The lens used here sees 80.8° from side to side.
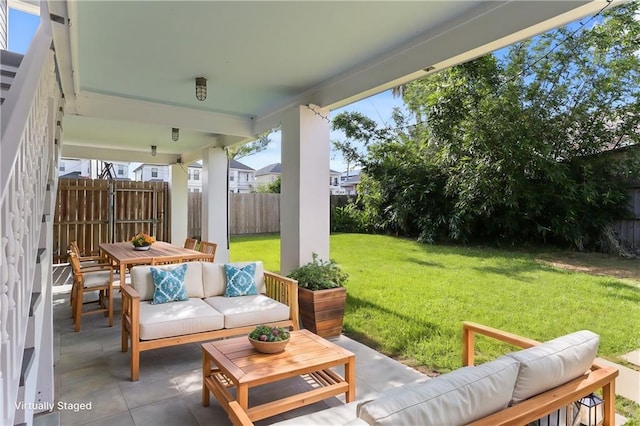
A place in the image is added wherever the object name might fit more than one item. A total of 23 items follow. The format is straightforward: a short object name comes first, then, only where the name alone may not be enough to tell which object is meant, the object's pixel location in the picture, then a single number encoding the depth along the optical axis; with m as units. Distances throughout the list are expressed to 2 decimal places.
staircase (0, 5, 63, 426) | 1.27
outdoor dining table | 4.94
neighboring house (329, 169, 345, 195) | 27.79
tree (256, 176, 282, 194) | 17.43
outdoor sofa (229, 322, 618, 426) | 1.32
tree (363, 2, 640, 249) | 7.38
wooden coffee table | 2.34
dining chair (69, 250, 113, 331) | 4.42
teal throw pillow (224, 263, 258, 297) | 4.11
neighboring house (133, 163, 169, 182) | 23.25
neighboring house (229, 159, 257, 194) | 25.89
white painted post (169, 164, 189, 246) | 10.43
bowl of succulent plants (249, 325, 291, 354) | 2.66
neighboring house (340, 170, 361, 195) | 24.95
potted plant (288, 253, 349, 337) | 4.07
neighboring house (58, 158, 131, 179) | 19.20
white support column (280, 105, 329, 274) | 4.82
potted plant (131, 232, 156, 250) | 5.85
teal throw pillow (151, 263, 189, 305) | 3.78
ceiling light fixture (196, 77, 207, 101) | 4.45
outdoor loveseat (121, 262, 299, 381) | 3.22
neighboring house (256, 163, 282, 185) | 26.61
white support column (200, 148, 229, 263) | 7.79
